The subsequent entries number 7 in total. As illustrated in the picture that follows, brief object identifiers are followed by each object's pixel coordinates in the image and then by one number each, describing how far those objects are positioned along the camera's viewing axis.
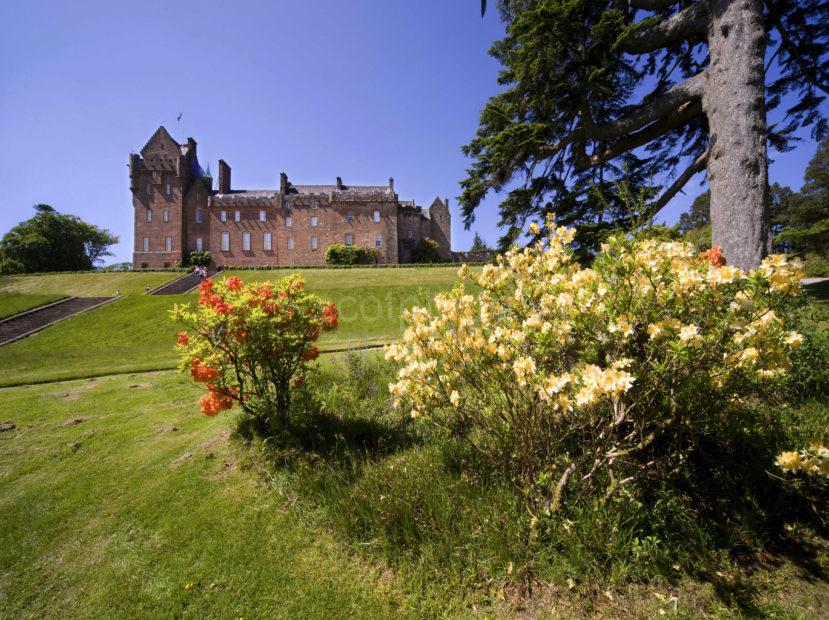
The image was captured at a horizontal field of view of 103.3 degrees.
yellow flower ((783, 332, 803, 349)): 1.78
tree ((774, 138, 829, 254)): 13.80
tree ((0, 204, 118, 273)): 41.81
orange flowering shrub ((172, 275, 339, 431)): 3.99
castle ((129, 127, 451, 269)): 40.12
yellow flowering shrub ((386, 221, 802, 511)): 1.86
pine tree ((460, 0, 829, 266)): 6.68
